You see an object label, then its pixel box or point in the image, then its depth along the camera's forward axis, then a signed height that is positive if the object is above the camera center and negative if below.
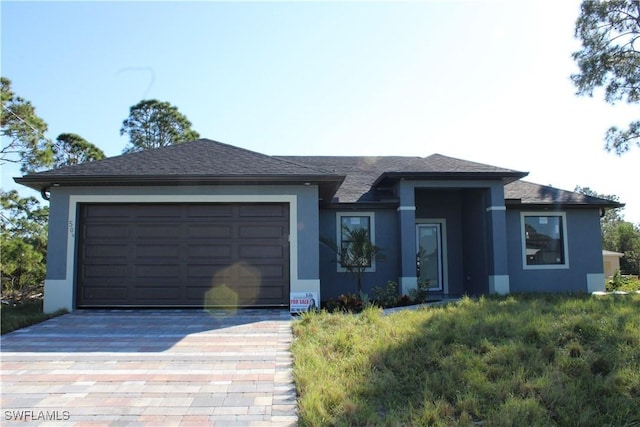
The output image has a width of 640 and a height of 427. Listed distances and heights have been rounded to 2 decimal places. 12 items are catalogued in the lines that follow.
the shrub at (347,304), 9.31 -1.10
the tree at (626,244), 30.41 +0.44
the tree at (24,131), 14.71 +4.01
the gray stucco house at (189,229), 9.40 +0.50
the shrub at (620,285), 13.06 -1.06
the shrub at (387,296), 10.05 -1.02
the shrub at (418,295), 10.37 -1.01
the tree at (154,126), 27.36 +7.72
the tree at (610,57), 15.11 +6.44
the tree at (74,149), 23.75 +5.53
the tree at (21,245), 11.85 +0.26
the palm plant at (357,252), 10.60 -0.01
